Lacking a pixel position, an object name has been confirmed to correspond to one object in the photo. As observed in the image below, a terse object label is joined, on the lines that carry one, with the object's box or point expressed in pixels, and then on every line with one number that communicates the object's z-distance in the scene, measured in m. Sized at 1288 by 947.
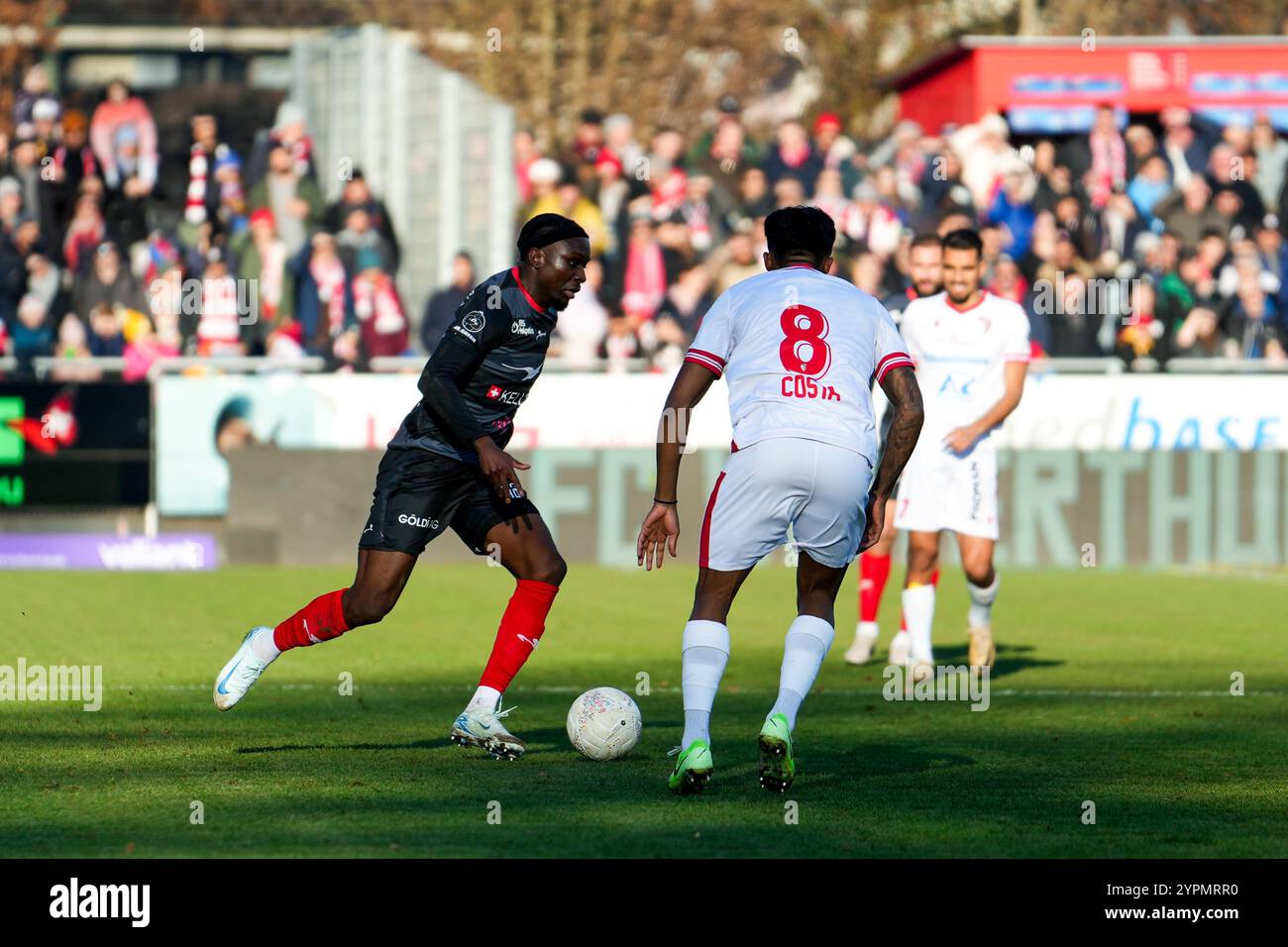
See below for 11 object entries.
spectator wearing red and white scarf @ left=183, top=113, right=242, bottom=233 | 22.59
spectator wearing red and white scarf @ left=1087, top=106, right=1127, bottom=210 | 23.77
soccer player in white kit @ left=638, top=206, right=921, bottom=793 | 8.03
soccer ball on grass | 8.83
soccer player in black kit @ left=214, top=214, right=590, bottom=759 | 8.98
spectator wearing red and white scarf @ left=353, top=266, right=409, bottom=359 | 21.48
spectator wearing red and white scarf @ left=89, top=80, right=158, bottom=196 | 23.41
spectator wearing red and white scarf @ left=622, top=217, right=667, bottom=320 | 21.70
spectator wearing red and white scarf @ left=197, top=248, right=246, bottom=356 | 21.06
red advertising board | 26.95
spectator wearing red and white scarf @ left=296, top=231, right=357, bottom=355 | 21.45
